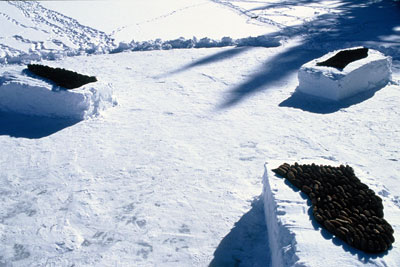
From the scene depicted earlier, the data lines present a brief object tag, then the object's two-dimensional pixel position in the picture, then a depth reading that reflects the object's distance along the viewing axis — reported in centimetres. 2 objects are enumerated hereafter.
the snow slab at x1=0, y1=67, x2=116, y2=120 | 608
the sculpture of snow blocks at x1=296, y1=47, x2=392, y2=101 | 659
